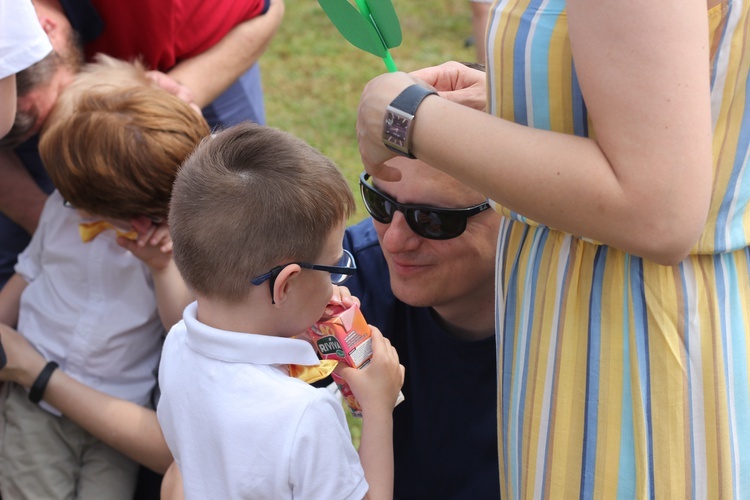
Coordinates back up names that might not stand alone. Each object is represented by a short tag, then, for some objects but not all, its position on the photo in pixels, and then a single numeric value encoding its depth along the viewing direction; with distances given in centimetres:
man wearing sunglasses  239
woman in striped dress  192
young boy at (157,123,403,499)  217
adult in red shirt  273
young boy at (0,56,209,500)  255
